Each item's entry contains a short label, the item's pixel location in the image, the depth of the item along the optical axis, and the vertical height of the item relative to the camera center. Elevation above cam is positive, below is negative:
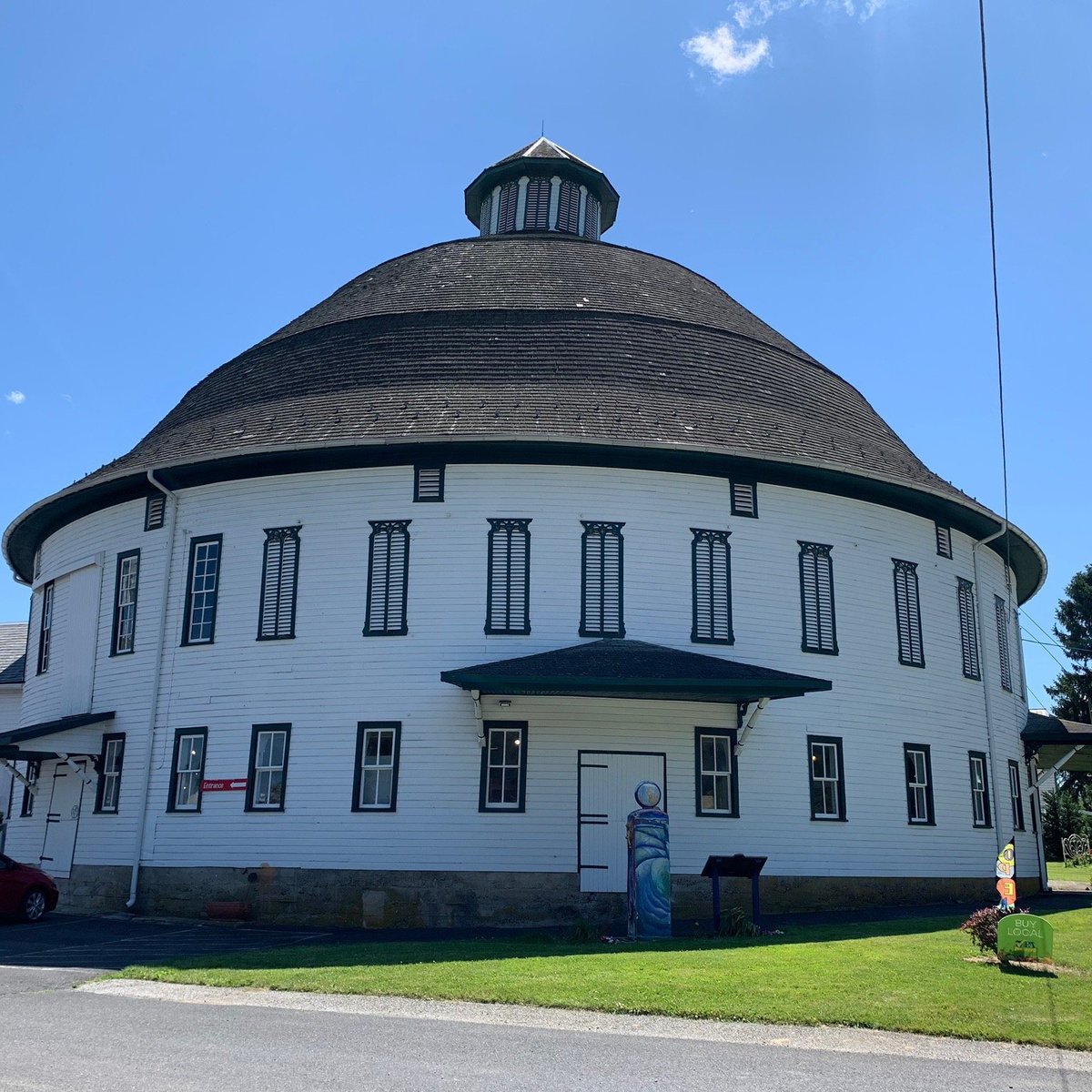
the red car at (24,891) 18.73 -0.64
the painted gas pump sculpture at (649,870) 15.55 -0.10
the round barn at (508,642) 19.02 +3.76
